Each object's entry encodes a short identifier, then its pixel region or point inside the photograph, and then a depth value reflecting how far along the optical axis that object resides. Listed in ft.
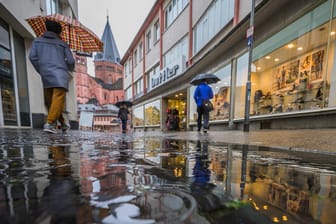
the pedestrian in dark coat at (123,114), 27.65
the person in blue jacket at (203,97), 16.21
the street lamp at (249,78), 13.94
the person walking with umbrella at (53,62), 9.05
